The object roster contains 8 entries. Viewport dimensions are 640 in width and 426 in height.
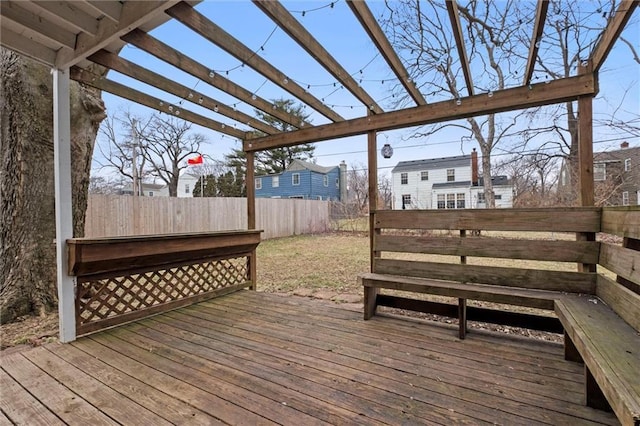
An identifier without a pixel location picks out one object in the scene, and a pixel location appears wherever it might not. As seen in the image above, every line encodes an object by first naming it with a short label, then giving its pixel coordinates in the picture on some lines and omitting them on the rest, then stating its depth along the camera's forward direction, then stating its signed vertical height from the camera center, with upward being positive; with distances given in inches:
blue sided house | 744.3 +75.8
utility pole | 622.2 +165.5
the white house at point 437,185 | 690.2 +61.6
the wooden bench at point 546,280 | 51.7 -20.5
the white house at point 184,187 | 1029.8 +96.1
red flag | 386.9 +67.0
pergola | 81.4 +48.7
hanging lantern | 207.6 +40.5
